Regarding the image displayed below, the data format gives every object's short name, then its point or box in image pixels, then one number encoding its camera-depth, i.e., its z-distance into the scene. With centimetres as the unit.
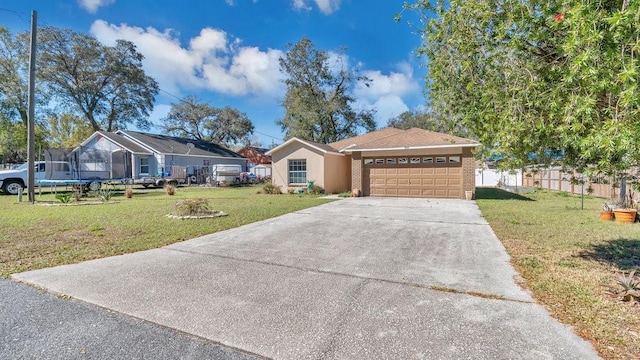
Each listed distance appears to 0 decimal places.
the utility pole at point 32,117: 1231
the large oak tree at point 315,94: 2998
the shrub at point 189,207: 911
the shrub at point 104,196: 1330
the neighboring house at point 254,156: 4247
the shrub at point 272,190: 1819
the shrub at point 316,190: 1720
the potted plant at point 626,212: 813
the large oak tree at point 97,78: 3023
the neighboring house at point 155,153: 2611
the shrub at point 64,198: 1221
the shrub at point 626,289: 334
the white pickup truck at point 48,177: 1633
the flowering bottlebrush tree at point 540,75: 256
